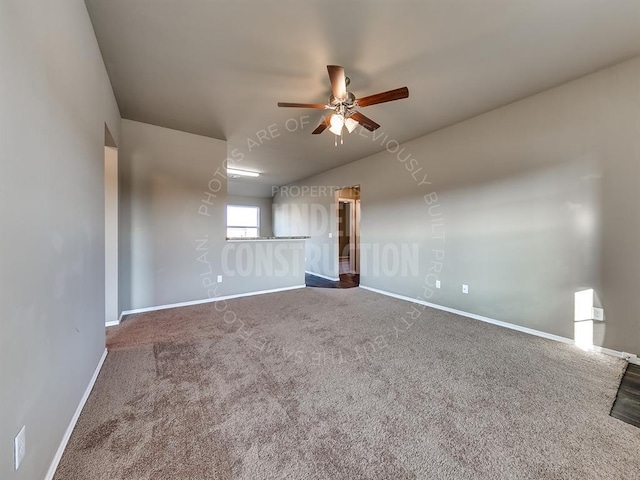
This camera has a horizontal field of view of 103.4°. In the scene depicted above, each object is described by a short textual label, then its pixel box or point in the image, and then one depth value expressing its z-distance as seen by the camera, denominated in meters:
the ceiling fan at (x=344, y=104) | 2.06
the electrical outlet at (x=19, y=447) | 0.90
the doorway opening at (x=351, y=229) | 6.54
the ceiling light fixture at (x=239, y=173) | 5.97
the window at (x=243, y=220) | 8.64
